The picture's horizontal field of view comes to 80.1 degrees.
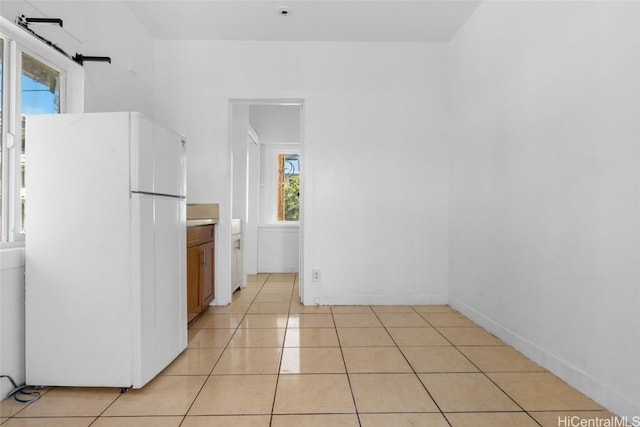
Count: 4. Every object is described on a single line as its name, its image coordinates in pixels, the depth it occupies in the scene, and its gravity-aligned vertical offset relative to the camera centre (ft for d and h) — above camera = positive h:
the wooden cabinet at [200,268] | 9.87 -1.67
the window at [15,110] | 6.44 +1.73
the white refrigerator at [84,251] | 6.26 -0.70
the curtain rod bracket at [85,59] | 7.91 +3.17
